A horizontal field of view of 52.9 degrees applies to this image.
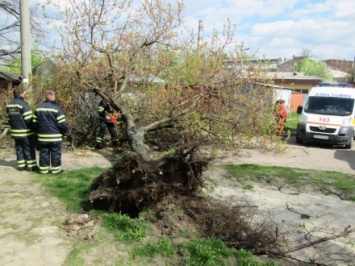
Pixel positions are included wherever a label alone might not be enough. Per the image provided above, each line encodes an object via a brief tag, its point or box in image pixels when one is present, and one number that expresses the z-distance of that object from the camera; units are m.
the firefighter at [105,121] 9.97
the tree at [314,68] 59.38
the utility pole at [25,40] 10.59
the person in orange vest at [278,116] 10.39
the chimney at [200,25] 20.36
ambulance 12.94
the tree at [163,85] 9.52
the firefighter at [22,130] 7.20
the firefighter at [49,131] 6.95
